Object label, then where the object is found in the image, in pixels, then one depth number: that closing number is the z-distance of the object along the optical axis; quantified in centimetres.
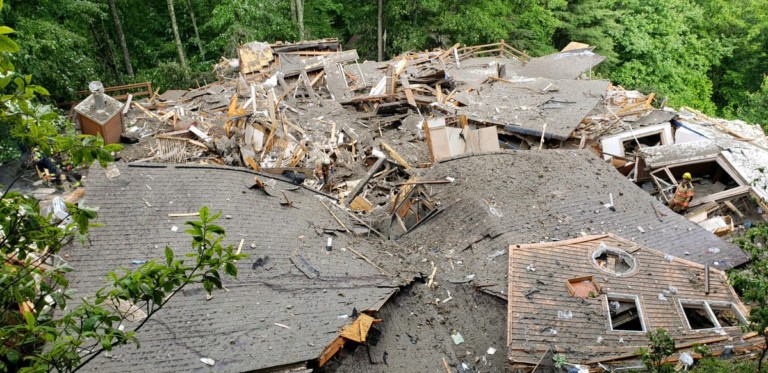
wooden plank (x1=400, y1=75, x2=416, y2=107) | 1666
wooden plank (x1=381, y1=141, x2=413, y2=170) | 1343
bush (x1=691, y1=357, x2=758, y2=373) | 684
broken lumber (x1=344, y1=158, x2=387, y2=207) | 1225
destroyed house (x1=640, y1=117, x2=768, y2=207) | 1312
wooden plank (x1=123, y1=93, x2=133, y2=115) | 1538
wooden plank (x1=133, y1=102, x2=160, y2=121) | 1526
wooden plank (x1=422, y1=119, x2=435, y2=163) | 1390
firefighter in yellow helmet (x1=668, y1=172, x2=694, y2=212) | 1234
